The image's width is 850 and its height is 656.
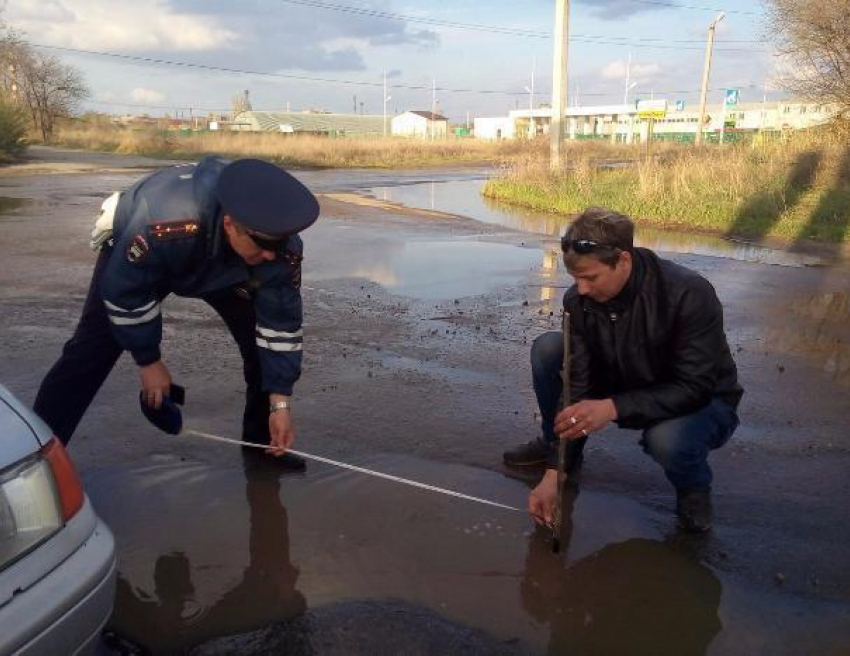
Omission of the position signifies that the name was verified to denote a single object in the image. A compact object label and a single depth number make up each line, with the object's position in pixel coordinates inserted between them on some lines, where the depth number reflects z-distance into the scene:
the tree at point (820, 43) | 16.55
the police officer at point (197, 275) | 2.60
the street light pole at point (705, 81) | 37.31
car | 1.62
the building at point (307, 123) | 89.44
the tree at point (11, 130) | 32.62
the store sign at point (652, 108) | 47.88
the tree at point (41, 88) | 53.44
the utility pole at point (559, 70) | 21.05
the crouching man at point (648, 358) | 2.65
